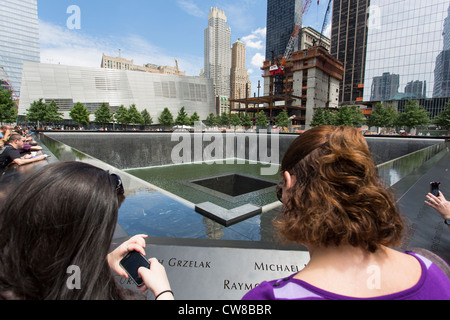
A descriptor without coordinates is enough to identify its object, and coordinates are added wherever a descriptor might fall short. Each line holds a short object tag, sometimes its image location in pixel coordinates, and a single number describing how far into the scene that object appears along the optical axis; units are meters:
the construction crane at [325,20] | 92.75
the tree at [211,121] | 64.31
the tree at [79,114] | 45.80
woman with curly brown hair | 0.78
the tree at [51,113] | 42.47
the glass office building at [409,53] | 46.66
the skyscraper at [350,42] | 76.19
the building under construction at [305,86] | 60.53
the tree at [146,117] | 56.00
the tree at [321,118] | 43.81
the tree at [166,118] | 57.35
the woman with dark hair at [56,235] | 0.80
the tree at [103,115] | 48.94
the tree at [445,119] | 27.88
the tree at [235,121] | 58.09
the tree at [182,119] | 57.47
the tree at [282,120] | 49.38
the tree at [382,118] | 35.88
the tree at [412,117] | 30.77
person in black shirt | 5.33
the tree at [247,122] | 55.88
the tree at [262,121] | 53.05
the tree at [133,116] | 51.70
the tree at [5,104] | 26.03
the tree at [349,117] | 36.44
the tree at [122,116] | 51.25
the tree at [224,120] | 63.00
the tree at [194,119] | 60.00
